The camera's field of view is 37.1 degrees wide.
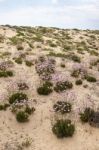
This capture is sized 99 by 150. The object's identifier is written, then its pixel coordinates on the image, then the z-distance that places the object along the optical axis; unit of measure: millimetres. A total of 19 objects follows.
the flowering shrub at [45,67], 11111
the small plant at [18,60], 12535
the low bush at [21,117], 8559
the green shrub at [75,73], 11426
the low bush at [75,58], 13612
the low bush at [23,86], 10140
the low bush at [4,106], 9047
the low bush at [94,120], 8353
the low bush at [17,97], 9295
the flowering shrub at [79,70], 11515
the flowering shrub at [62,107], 8877
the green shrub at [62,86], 10113
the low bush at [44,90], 9913
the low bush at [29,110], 8868
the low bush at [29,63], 12322
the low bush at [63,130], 7961
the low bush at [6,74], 11013
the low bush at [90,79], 11088
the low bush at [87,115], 8477
